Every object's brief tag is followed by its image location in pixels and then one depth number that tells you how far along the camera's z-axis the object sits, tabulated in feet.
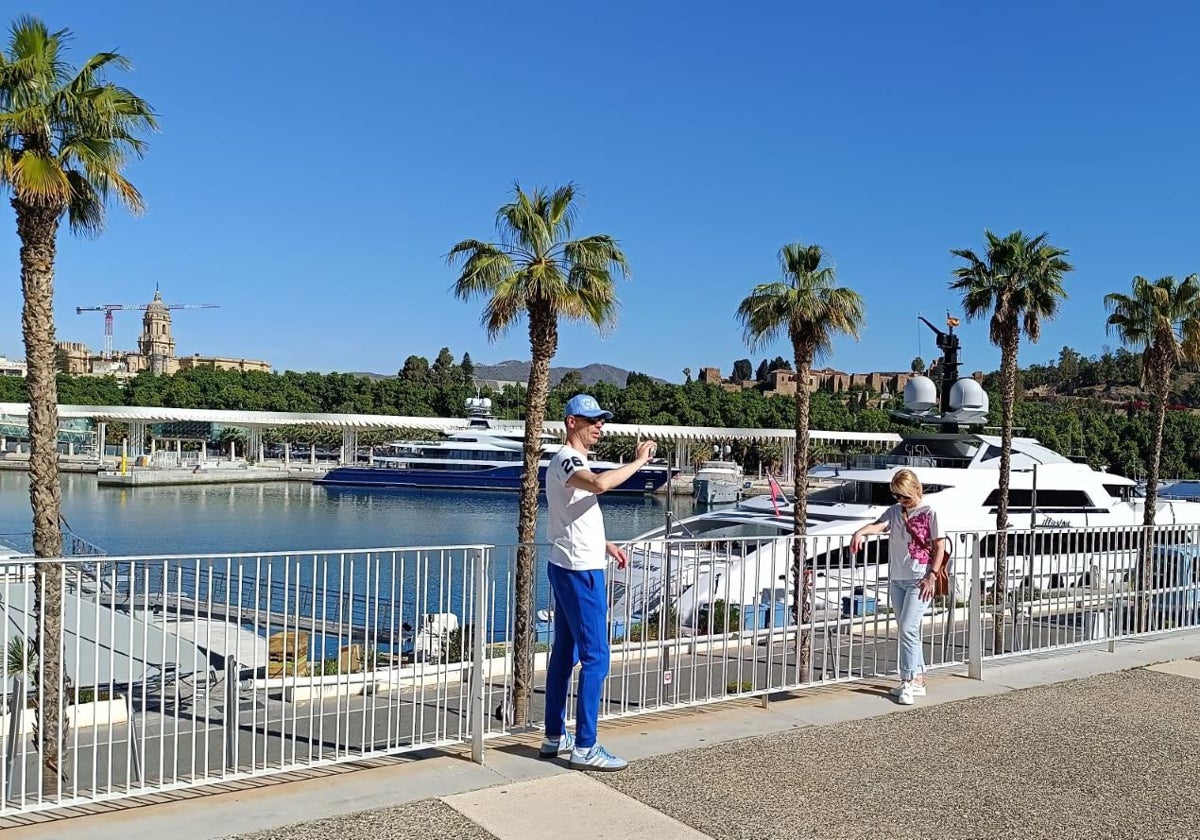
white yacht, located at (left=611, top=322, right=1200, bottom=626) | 99.50
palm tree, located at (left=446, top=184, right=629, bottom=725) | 50.60
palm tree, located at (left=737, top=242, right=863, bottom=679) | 73.10
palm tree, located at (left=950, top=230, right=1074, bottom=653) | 79.15
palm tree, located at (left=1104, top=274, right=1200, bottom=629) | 89.20
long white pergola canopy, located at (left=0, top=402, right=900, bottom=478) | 316.81
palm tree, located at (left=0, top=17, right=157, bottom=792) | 31.71
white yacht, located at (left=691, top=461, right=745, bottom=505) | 279.08
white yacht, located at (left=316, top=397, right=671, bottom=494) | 301.63
